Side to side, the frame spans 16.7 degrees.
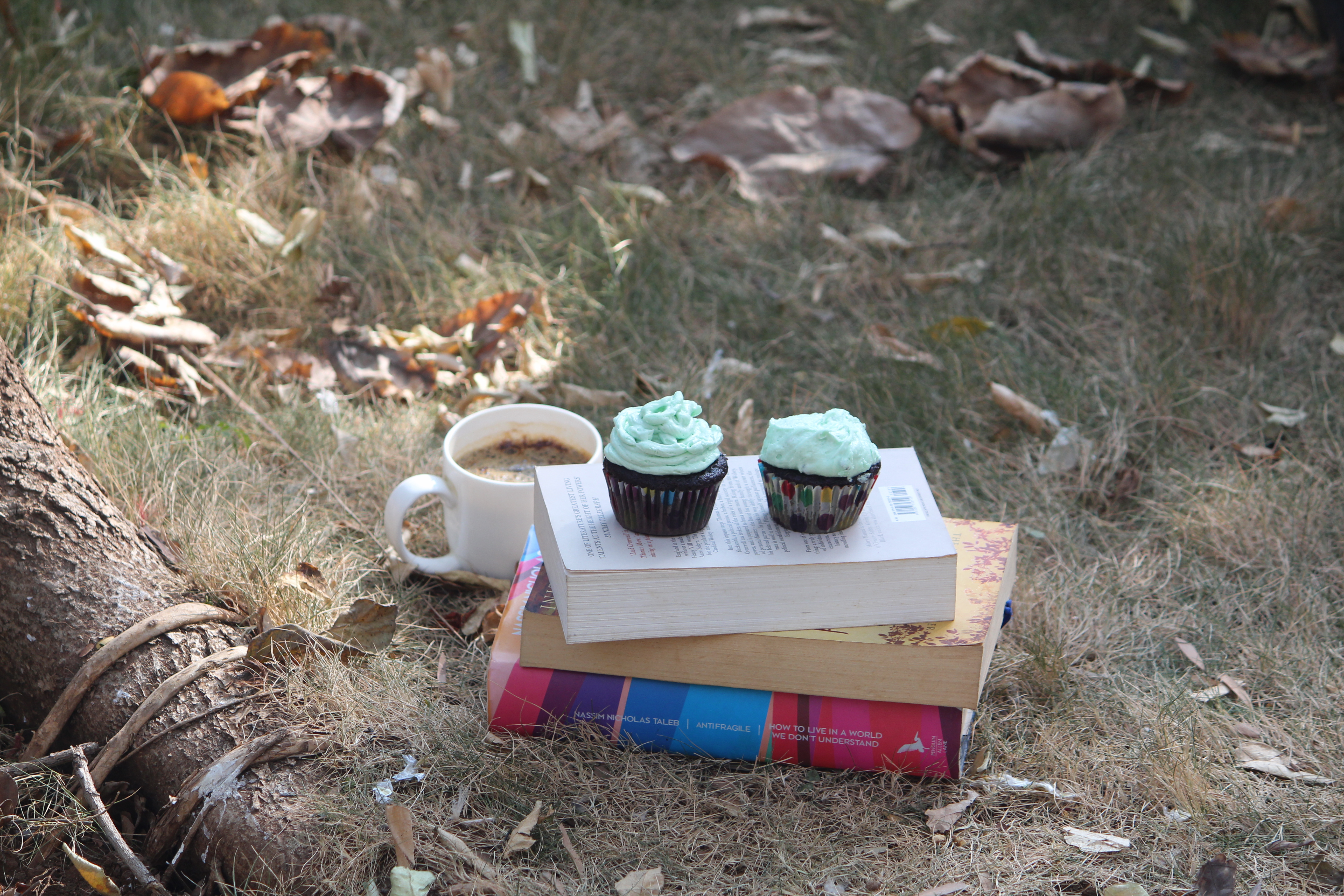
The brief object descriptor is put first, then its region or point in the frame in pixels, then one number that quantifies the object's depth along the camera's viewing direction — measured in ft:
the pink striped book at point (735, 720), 7.34
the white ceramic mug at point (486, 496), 7.64
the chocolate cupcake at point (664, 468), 7.20
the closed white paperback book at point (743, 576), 7.21
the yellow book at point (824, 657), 7.27
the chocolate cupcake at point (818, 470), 7.21
